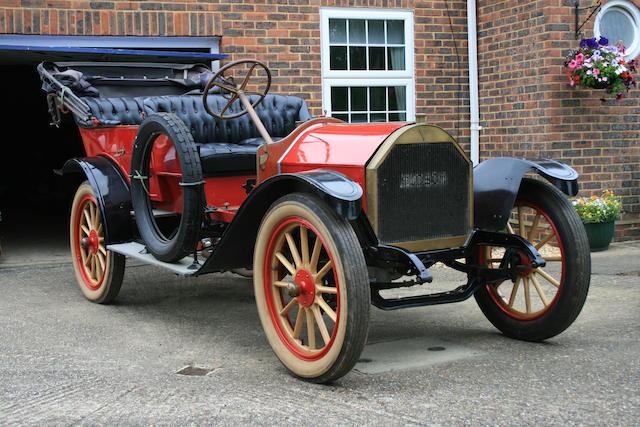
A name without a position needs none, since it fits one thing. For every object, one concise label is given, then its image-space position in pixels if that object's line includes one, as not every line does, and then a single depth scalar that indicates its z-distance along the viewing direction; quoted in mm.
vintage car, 3668
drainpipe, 8609
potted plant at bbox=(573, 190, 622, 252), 7477
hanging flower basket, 7520
